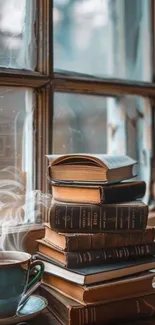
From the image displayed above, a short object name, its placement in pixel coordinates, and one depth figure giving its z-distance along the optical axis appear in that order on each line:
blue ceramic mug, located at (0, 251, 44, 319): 0.82
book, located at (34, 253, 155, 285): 0.86
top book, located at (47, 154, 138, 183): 0.95
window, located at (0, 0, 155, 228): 1.16
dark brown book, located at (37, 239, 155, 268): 0.90
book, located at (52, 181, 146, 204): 0.93
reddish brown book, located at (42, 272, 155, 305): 0.86
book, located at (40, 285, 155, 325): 0.84
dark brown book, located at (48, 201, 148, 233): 0.91
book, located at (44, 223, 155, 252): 0.90
